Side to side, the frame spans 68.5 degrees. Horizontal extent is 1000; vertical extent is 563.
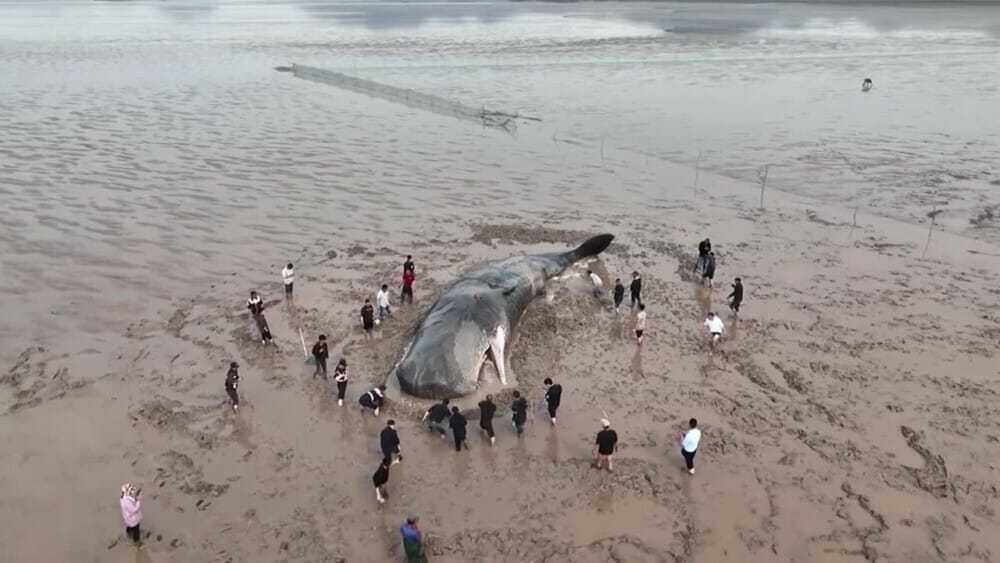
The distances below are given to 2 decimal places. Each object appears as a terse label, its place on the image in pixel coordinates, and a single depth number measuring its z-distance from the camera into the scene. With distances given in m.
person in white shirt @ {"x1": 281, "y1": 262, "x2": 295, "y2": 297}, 23.14
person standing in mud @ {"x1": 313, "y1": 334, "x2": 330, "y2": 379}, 18.38
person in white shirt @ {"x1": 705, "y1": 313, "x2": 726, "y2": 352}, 19.84
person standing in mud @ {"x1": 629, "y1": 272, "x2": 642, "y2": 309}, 22.31
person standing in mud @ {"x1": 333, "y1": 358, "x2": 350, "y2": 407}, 17.36
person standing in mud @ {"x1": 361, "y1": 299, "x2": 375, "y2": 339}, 20.77
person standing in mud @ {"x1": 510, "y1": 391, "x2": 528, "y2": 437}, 15.99
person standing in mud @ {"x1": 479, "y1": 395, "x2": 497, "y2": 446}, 15.90
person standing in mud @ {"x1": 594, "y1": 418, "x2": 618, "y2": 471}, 14.83
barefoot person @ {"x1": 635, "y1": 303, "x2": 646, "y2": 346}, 20.16
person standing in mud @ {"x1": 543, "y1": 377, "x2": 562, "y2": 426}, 16.34
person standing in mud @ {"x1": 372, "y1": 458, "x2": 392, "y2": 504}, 14.18
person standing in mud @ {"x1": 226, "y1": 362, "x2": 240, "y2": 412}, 17.12
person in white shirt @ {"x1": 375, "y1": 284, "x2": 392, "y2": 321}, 21.47
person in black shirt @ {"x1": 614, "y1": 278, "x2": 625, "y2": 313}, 22.05
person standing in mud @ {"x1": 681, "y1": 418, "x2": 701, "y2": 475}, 14.77
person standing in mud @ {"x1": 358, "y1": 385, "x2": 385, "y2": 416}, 16.84
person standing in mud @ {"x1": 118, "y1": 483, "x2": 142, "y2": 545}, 12.94
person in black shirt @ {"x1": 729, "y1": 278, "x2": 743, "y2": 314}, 21.64
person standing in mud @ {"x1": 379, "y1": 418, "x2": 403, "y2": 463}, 14.77
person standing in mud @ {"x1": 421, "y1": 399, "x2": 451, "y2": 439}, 16.12
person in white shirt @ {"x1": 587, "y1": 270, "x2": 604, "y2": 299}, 24.20
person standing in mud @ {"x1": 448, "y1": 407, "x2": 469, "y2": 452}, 15.50
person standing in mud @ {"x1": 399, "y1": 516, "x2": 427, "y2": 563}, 12.30
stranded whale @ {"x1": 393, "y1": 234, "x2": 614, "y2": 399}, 17.47
